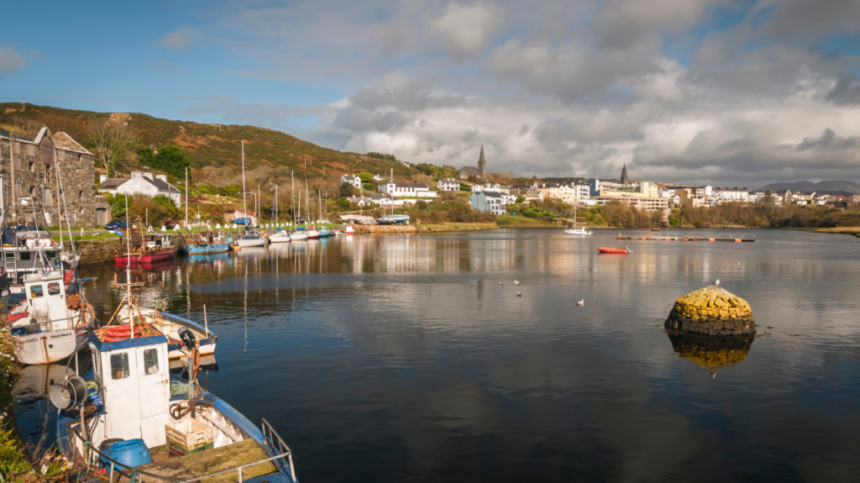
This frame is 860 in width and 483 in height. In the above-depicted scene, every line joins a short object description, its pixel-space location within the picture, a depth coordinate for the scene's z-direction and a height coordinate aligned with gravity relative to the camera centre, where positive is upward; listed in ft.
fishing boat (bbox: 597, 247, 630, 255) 275.39 -18.62
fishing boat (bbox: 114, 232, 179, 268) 183.11 -10.69
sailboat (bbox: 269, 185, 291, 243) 314.16 -10.33
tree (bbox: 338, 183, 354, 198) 580.30 +35.05
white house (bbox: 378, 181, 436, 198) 631.15 +37.54
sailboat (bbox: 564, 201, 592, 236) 451.12 -12.83
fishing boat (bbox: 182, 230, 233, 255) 230.01 -10.84
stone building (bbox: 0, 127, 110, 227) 172.76 +18.34
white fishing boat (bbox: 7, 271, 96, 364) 70.59 -15.21
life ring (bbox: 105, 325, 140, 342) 50.40 -11.42
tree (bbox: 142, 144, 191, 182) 368.27 +46.22
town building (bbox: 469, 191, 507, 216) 643.25 +22.57
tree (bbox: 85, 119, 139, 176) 320.91 +50.34
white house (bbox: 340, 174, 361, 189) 646.69 +50.96
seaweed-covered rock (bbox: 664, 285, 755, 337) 92.32 -18.77
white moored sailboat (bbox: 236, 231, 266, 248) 271.28 -10.82
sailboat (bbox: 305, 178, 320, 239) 360.89 -9.55
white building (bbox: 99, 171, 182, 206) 286.46 +21.33
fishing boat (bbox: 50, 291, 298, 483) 37.52 -17.47
